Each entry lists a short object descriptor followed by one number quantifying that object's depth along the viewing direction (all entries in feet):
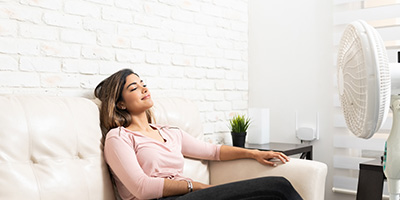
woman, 5.63
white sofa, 5.01
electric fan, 3.15
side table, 8.59
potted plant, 8.96
